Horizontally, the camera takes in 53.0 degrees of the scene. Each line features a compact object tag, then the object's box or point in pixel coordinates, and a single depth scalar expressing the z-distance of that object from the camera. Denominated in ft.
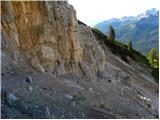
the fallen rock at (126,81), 63.54
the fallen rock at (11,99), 26.75
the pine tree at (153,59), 124.14
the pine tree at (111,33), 147.80
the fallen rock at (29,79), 32.02
